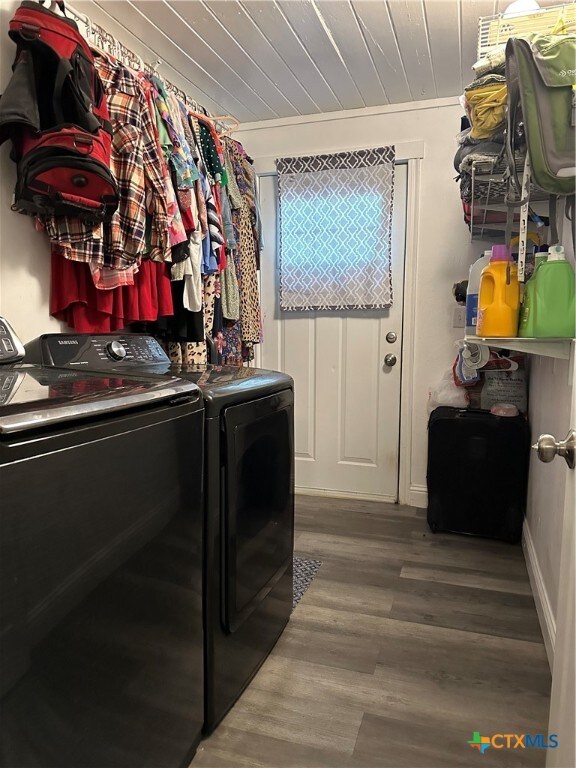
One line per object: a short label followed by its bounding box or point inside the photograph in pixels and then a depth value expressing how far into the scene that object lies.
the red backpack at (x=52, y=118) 1.43
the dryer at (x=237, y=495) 1.32
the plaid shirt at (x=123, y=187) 1.71
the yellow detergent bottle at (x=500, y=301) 1.52
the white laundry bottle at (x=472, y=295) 2.02
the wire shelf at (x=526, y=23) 1.40
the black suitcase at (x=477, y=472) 2.51
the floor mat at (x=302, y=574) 2.10
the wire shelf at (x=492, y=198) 1.62
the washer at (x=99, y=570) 0.71
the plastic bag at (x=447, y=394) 2.81
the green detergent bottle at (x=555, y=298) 1.35
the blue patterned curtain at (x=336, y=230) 2.98
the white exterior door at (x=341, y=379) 3.12
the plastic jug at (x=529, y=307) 1.42
